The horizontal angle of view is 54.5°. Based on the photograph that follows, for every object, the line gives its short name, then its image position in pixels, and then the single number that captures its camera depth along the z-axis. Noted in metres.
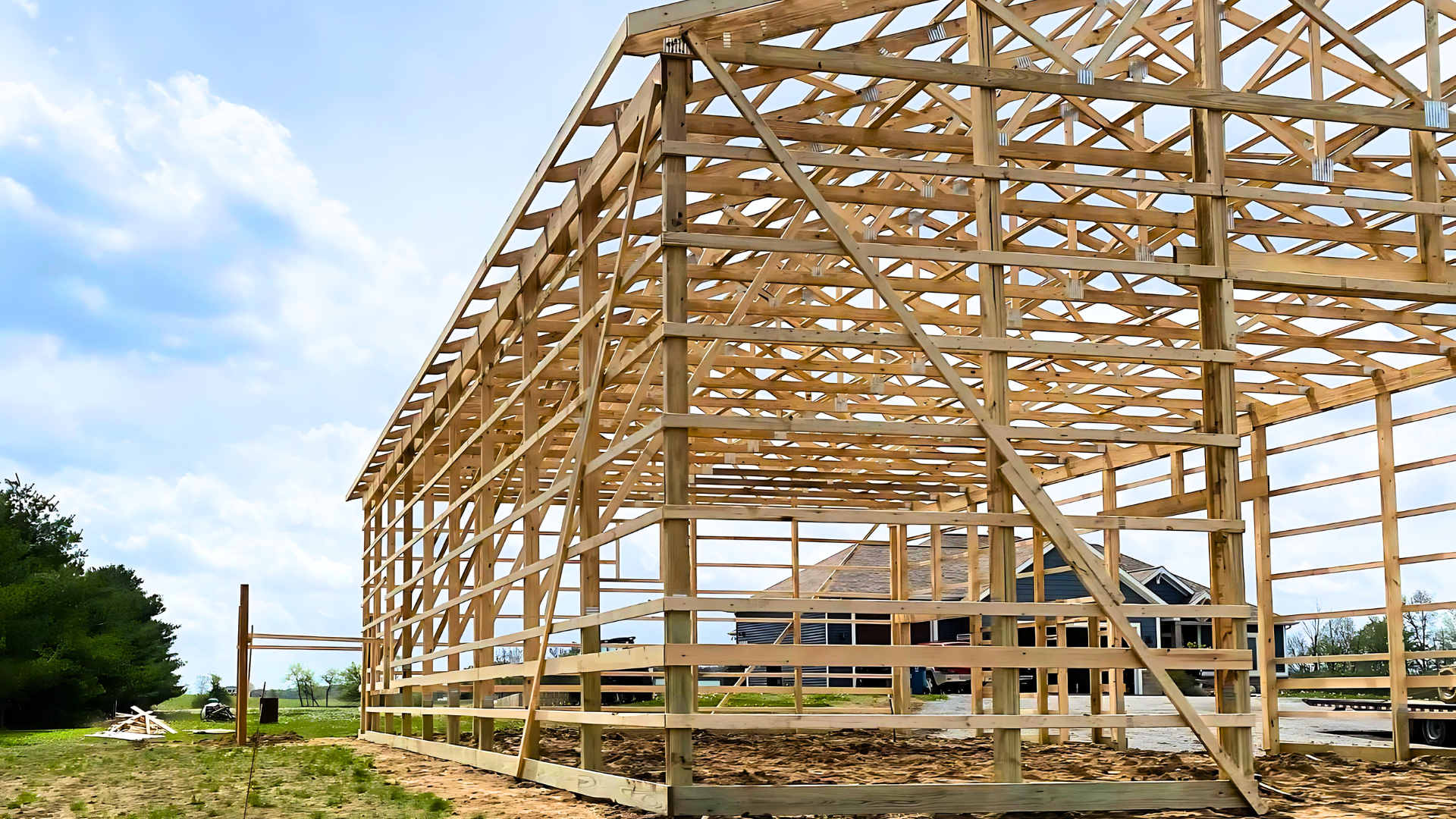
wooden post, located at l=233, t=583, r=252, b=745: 19.67
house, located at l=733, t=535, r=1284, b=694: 37.00
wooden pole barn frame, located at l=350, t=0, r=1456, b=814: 9.46
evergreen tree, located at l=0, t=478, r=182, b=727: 37.25
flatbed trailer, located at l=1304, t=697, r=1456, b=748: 15.98
